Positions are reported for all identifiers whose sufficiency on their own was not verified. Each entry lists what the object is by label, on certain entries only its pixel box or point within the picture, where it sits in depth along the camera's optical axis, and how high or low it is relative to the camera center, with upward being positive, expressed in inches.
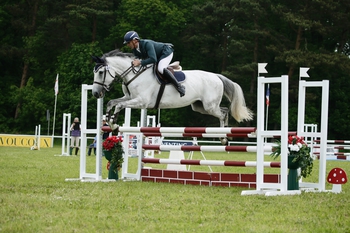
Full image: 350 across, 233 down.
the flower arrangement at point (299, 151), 589.6 -2.5
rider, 679.1 +50.8
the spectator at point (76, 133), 1555.1 +8.9
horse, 682.8 +31.2
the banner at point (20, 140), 2229.3 -4.3
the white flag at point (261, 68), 611.1 +39.7
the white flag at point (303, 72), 657.6 +41.1
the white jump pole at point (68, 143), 1523.6 -4.3
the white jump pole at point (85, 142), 711.7 -1.3
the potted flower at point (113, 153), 728.7 -7.3
